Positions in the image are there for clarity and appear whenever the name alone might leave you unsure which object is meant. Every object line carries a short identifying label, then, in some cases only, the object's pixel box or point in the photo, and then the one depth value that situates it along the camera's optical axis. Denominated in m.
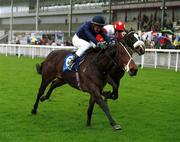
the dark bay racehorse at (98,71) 9.71
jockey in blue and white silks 10.55
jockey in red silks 11.43
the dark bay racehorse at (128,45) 10.23
